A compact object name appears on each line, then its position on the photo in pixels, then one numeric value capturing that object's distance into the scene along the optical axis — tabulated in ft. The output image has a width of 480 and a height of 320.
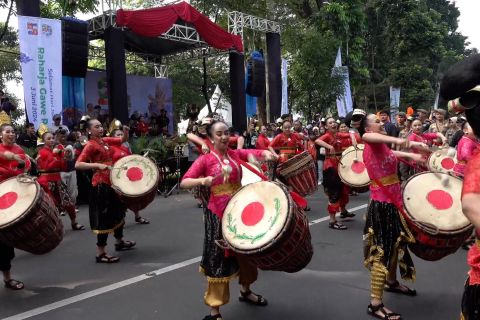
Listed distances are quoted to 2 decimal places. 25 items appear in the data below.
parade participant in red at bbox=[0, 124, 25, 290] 15.05
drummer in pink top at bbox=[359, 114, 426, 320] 11.57
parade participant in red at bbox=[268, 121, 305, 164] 26.18
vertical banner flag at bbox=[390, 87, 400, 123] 77.77
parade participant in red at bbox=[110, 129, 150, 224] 19.56
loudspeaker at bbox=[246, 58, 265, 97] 56.24
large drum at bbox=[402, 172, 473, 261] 10.73
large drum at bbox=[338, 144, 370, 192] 21.15
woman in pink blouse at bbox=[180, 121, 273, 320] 11.31
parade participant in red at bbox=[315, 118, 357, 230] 22.26
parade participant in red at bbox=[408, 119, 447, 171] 23.30
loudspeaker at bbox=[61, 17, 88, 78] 36.52
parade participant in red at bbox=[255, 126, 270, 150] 27.29
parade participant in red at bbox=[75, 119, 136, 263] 17.69
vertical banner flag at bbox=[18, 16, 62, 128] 32.19
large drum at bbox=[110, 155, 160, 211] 18.22
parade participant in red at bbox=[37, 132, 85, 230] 23.36
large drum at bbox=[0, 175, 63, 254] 13.34
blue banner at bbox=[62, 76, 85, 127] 40.24
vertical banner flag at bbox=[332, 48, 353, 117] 57.21
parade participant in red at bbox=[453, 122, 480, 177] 16.25
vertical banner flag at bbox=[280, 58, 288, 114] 57.31
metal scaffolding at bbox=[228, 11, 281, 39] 52.75
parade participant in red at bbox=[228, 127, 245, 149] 21.73
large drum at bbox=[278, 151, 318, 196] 20.31
